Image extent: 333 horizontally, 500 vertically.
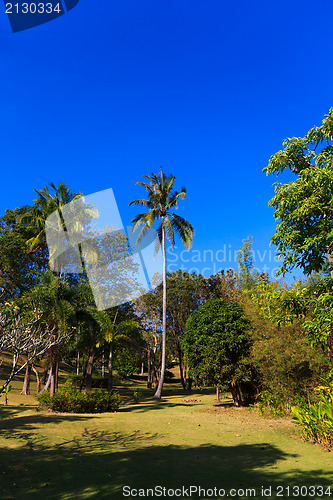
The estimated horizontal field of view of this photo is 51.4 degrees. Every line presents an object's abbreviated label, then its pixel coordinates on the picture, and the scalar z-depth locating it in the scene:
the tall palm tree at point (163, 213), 28.27
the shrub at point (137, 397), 24.08
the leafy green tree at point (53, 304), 17.56
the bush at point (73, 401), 16.83
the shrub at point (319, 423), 9.05
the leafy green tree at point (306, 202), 9.95
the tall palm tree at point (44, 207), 27.54
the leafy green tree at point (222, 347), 18.91
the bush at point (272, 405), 15.90
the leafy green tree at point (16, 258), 28.56
